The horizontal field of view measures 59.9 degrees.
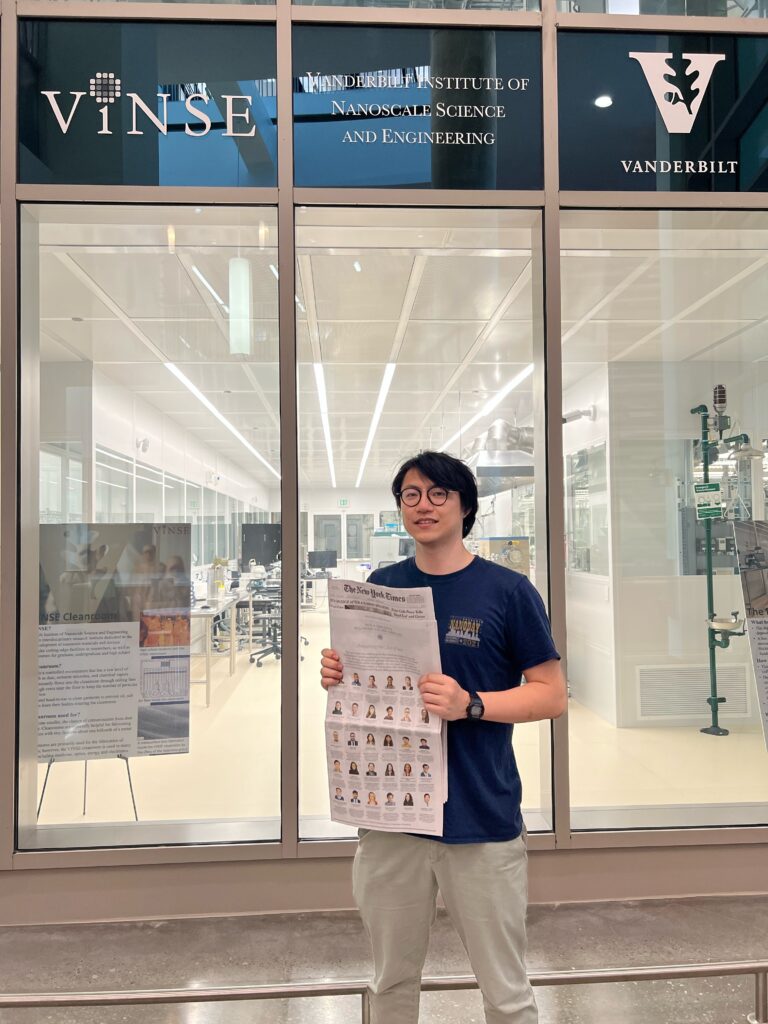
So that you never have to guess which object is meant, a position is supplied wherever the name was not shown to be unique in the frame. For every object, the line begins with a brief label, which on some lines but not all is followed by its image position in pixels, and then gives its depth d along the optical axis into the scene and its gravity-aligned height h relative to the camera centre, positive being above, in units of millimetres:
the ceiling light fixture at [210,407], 2865 +591
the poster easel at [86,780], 2623 -959
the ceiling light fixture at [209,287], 2875 +1092
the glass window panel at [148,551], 2627 -44
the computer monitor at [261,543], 2713 -16
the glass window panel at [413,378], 2801 +822
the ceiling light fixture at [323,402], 3016 +626
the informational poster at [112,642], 2613 -404
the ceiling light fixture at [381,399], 3359 +738
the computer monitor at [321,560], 2838 -91
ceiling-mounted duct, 2990 +378
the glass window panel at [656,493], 3062 +226
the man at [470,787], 1385 -528
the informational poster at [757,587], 1854 -142
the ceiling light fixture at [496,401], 3083 +674
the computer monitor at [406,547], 3082 -40
